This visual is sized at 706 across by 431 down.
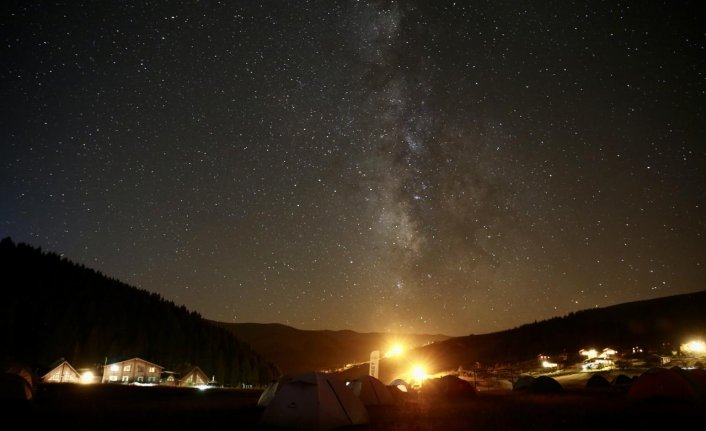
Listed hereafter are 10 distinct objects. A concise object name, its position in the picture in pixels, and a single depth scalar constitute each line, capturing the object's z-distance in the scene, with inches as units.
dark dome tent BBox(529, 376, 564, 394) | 1279.5
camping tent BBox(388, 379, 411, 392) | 1382.3
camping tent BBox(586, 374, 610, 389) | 1464.1
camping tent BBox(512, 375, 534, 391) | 1417.4
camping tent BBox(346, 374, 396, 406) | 794.2
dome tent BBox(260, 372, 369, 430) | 470.6
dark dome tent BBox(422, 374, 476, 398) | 1134.5
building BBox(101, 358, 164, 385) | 2682.1
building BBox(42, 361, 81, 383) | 2292.2
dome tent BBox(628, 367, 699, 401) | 707.4
